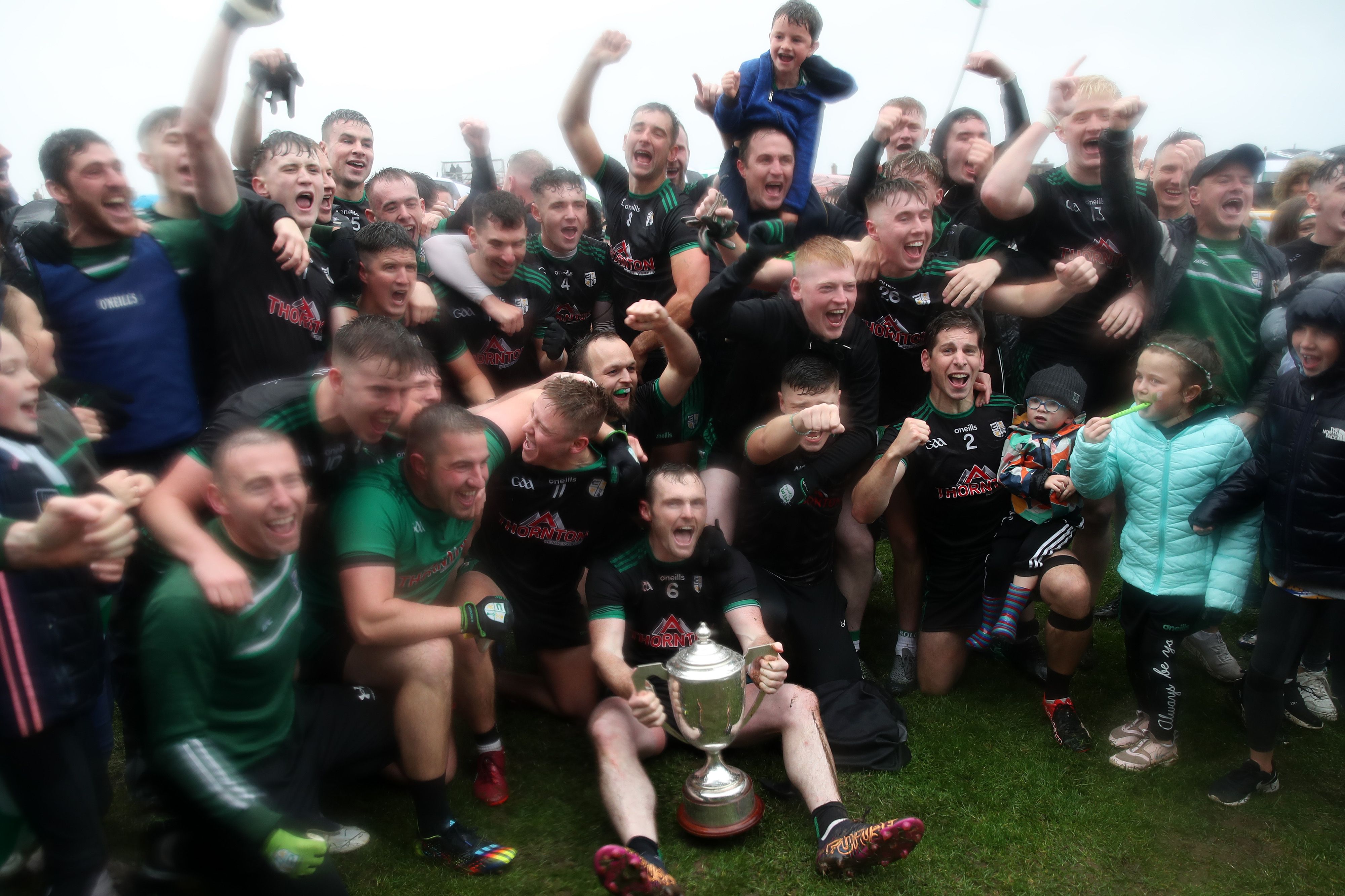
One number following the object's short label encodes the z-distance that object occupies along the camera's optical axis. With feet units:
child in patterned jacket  13.05
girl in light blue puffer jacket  11.72
